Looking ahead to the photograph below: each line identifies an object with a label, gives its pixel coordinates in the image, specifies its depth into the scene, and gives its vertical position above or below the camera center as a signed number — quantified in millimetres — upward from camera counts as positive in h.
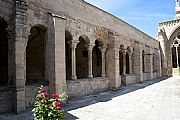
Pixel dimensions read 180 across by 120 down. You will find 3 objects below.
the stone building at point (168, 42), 16307 +2577
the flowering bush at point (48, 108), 2074 -658
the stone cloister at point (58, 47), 4092 +778
